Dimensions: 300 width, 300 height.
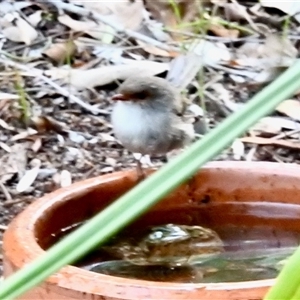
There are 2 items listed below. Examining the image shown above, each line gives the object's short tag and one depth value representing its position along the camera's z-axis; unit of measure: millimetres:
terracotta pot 3420
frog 3424
